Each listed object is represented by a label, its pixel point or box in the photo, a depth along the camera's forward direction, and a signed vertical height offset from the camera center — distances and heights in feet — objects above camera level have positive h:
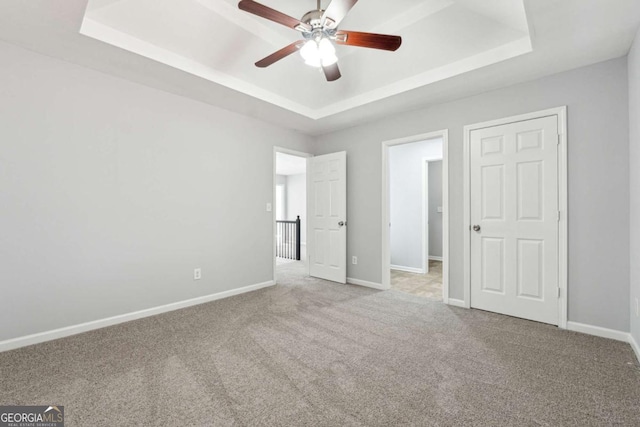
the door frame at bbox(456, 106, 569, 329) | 8.64 +0.10
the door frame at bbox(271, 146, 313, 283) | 13.93 -0.12
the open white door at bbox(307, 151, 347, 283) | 14.26 -0.16
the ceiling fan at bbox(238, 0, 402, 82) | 5.66 +4.06
